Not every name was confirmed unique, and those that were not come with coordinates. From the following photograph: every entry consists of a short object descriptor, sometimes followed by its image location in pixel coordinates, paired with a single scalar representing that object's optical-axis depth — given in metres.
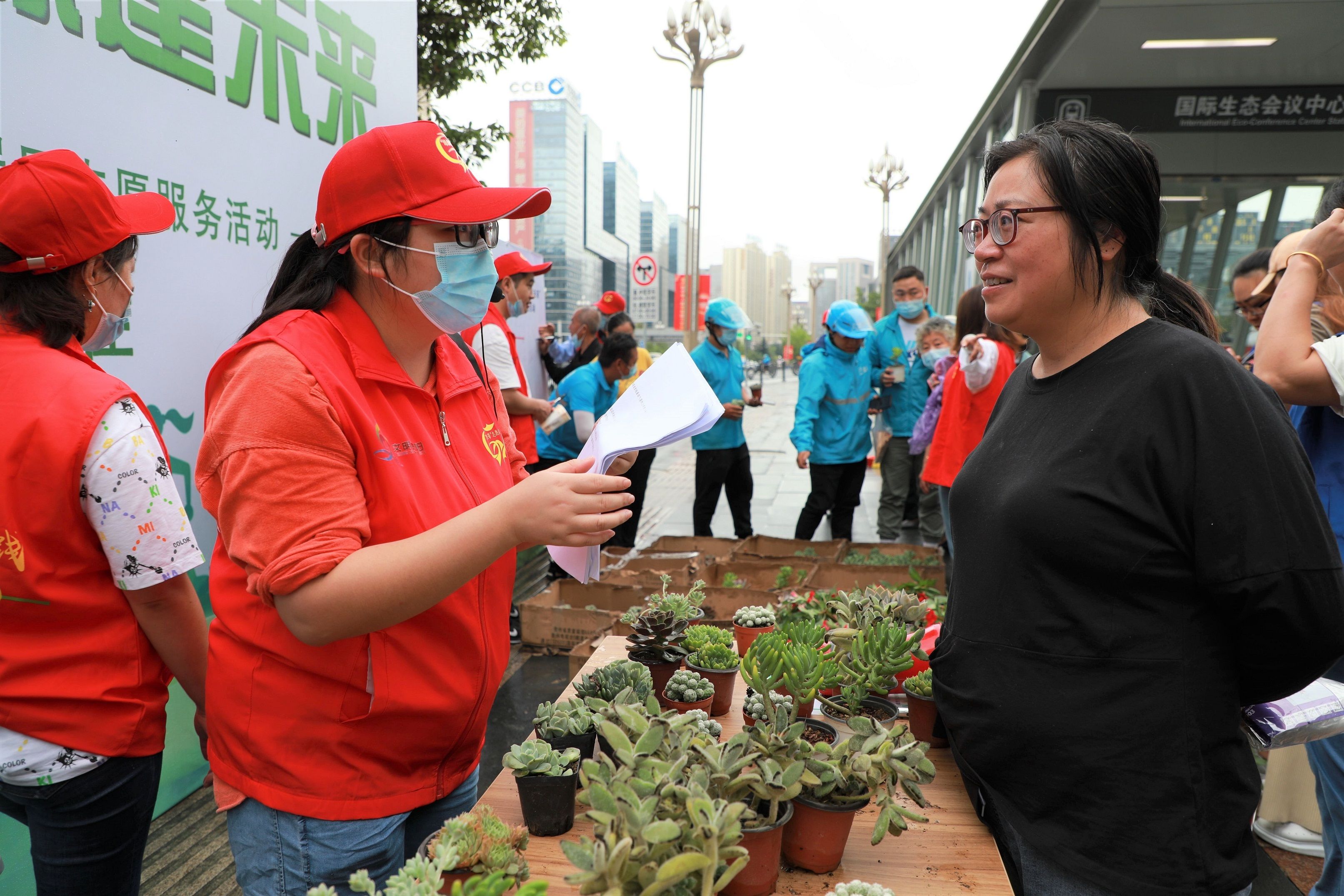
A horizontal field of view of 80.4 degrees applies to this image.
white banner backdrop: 2.36
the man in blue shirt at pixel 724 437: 5.97
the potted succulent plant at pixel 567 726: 1.54
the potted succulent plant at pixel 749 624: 2.34
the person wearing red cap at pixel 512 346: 4.35
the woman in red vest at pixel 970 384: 4.43
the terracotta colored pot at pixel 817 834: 1.33
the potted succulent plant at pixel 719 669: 1.93
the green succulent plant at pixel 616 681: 1.66
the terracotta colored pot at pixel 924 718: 1.81
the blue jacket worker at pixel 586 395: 5.61
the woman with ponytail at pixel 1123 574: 1.24
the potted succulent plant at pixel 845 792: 1.32
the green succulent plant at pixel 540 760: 1.39
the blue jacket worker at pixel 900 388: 6.71
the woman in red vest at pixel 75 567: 1.52
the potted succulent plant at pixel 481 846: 1.14
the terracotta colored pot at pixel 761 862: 1.26
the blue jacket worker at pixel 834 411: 5.82
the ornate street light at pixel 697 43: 11.85
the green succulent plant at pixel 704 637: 2.06
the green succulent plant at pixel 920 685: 1.82
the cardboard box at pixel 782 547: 5.43
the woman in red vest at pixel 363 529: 1.19
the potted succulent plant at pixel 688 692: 1.79
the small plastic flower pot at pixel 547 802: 1.40
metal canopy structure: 5.68
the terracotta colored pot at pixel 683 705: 1.79
